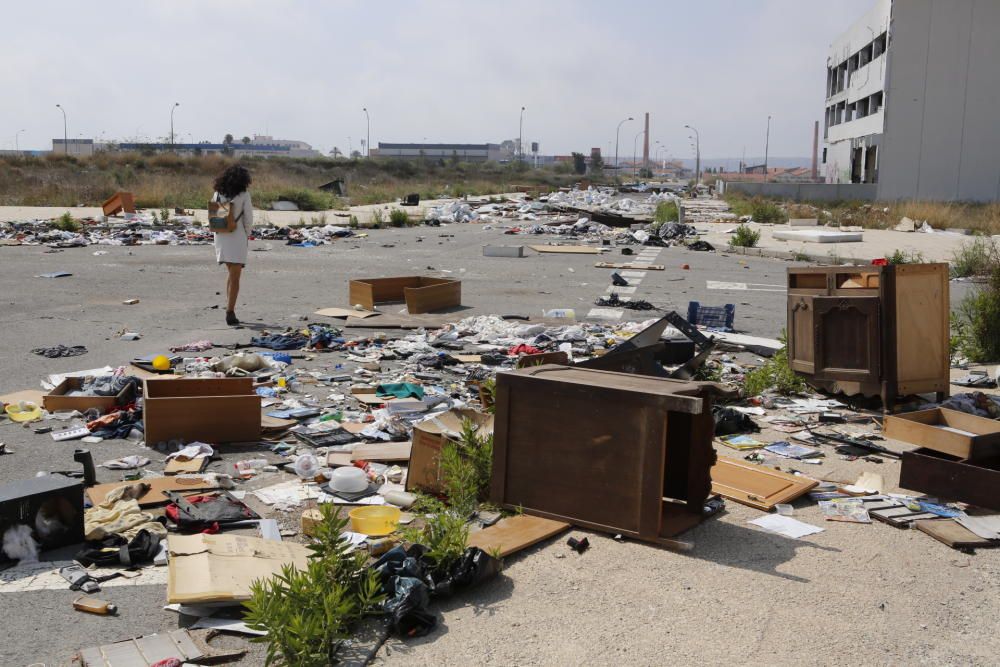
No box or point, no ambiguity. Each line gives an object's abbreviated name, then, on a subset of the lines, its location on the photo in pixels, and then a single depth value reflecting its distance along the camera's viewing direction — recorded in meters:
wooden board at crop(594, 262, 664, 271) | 18.27
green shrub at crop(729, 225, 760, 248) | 23.37
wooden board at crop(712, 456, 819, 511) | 5.12
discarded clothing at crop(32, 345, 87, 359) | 9.07
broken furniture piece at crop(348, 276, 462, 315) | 11.70
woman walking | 10.63
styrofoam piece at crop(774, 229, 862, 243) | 24.67
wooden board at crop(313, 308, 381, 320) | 11.55
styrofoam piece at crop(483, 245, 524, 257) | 20.22
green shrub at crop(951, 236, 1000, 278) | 16.43
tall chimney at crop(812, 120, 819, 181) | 100.53
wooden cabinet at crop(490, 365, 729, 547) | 4.36
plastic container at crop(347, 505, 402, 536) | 4.70
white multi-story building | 45.91
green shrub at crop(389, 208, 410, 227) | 28.55
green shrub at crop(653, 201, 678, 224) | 30.33
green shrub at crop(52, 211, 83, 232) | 22.94
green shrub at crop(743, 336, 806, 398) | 7.66
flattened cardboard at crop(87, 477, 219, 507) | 5.00
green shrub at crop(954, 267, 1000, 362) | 9.02
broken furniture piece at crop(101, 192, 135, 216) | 27.58
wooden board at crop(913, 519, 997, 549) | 4.45
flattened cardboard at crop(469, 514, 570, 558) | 4.32
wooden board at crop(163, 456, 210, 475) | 5.59
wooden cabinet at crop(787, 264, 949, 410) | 6.94
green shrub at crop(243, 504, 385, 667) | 3.25
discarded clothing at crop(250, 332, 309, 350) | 9.57
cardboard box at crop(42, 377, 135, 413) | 6.80
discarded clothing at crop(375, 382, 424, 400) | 7.53
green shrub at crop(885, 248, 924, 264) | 14.77
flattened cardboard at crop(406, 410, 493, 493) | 5.12
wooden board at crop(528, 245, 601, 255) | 21.26
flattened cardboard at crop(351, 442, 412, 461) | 5.80
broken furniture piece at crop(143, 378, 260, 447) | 6.11
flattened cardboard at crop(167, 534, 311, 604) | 3.80
